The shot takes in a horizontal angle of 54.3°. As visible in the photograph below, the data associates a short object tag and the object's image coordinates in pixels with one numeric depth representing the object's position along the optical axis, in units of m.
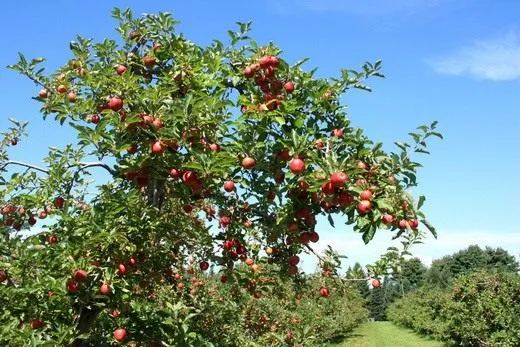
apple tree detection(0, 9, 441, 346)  3.78
